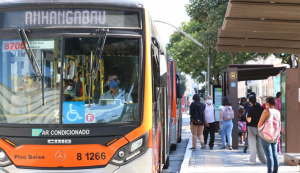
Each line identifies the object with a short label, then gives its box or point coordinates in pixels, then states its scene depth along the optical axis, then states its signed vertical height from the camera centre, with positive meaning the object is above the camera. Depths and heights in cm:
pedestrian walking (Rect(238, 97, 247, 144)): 1773 -69
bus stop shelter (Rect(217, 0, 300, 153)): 992 +168
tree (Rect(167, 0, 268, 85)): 2572 +422
